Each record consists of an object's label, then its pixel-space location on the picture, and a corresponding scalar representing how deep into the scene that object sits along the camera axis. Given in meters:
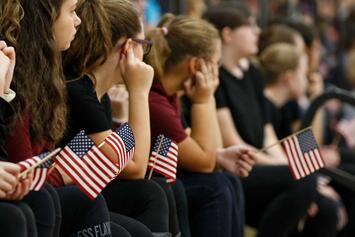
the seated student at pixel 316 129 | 12.67
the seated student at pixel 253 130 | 11.56
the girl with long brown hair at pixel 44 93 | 7.15
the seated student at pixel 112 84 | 8.02
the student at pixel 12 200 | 6.20
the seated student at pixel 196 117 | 9.36
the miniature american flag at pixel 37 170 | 6.48
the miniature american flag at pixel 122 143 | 7.49
